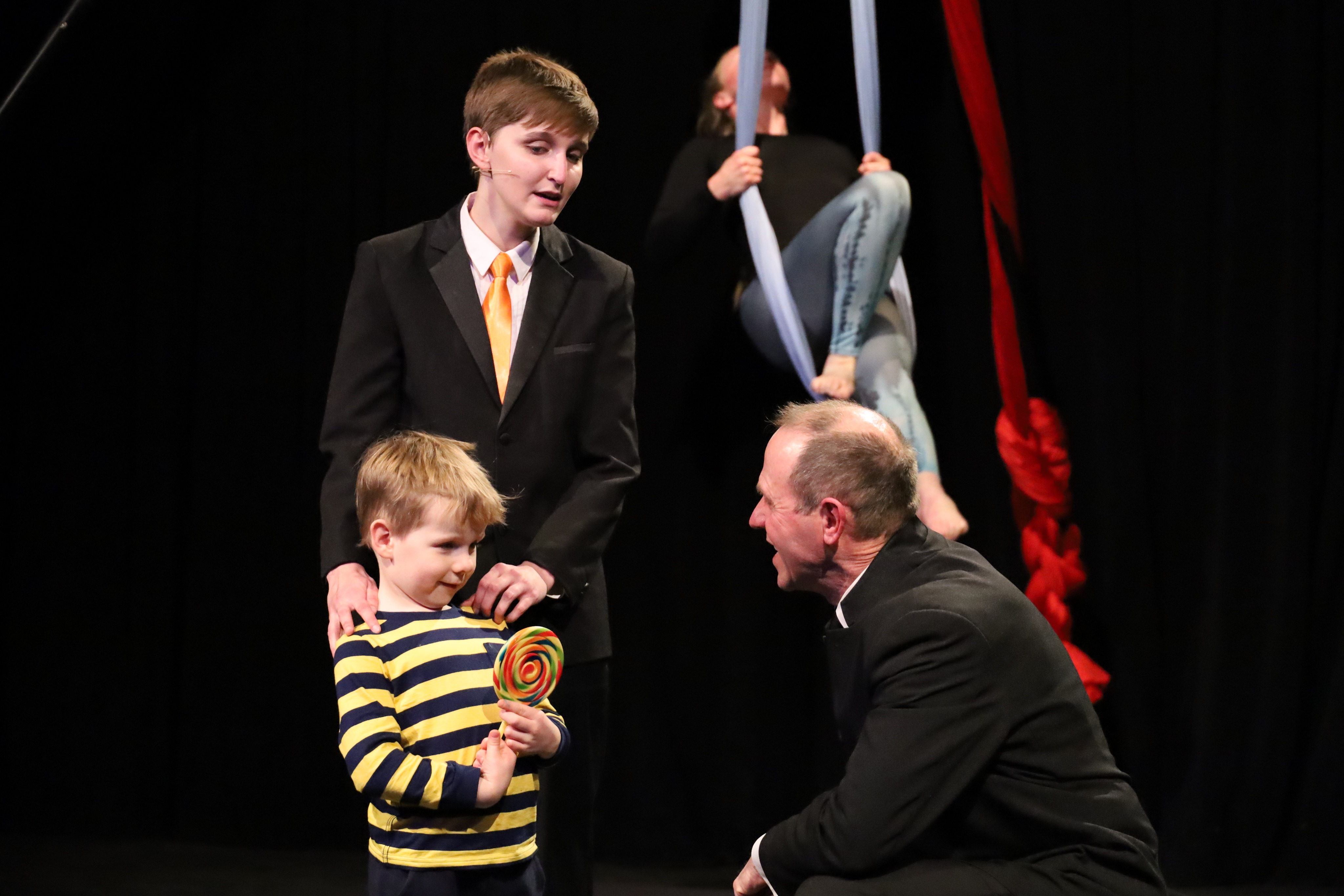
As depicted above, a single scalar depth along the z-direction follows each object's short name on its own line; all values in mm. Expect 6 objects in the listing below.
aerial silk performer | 6586
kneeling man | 3727
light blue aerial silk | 6395
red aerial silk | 6820
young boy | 3695
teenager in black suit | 4312
